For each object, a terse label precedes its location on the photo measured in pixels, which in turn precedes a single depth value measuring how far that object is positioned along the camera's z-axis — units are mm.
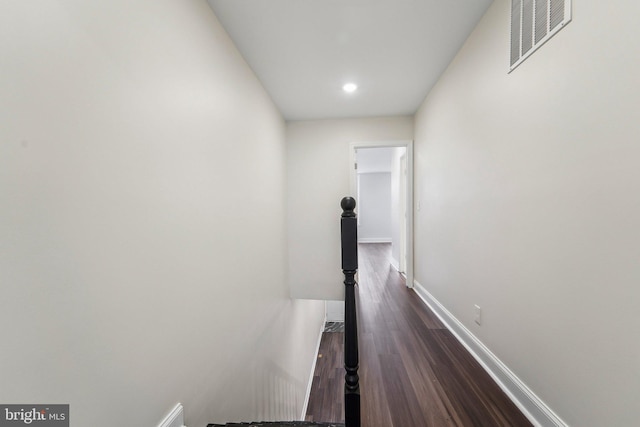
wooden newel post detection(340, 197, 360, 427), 1024
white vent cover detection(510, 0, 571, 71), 1077
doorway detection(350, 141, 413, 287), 3432
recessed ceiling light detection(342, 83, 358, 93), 2541
